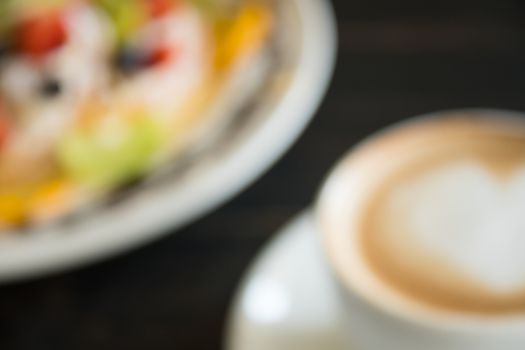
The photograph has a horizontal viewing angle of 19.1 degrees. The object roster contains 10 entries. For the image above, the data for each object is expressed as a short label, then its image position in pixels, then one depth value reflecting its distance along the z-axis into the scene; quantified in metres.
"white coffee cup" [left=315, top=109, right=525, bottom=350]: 0.52
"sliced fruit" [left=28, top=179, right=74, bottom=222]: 0.63
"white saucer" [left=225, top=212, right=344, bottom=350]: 0.58
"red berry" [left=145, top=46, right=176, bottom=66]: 0.73
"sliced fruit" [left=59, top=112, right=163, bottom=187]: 0.65
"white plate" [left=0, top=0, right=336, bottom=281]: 0.60
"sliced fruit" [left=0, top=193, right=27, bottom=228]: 0.63
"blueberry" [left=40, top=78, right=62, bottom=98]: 0.71
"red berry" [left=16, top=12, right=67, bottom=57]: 0.72
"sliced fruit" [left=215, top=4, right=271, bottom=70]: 0.71
